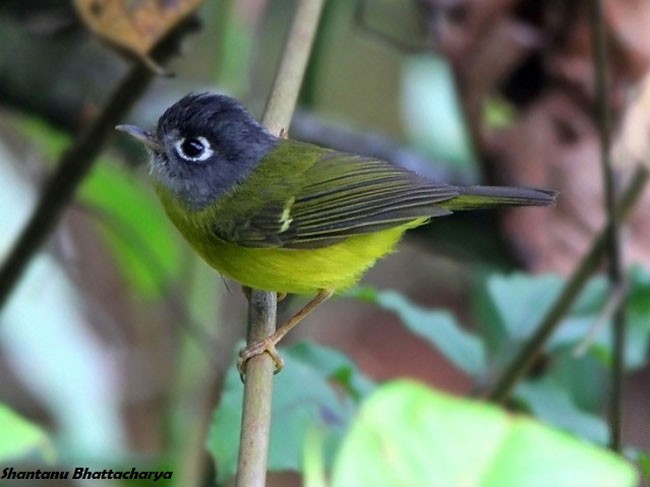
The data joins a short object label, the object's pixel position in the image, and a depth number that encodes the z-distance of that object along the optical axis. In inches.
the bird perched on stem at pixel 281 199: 205.0
